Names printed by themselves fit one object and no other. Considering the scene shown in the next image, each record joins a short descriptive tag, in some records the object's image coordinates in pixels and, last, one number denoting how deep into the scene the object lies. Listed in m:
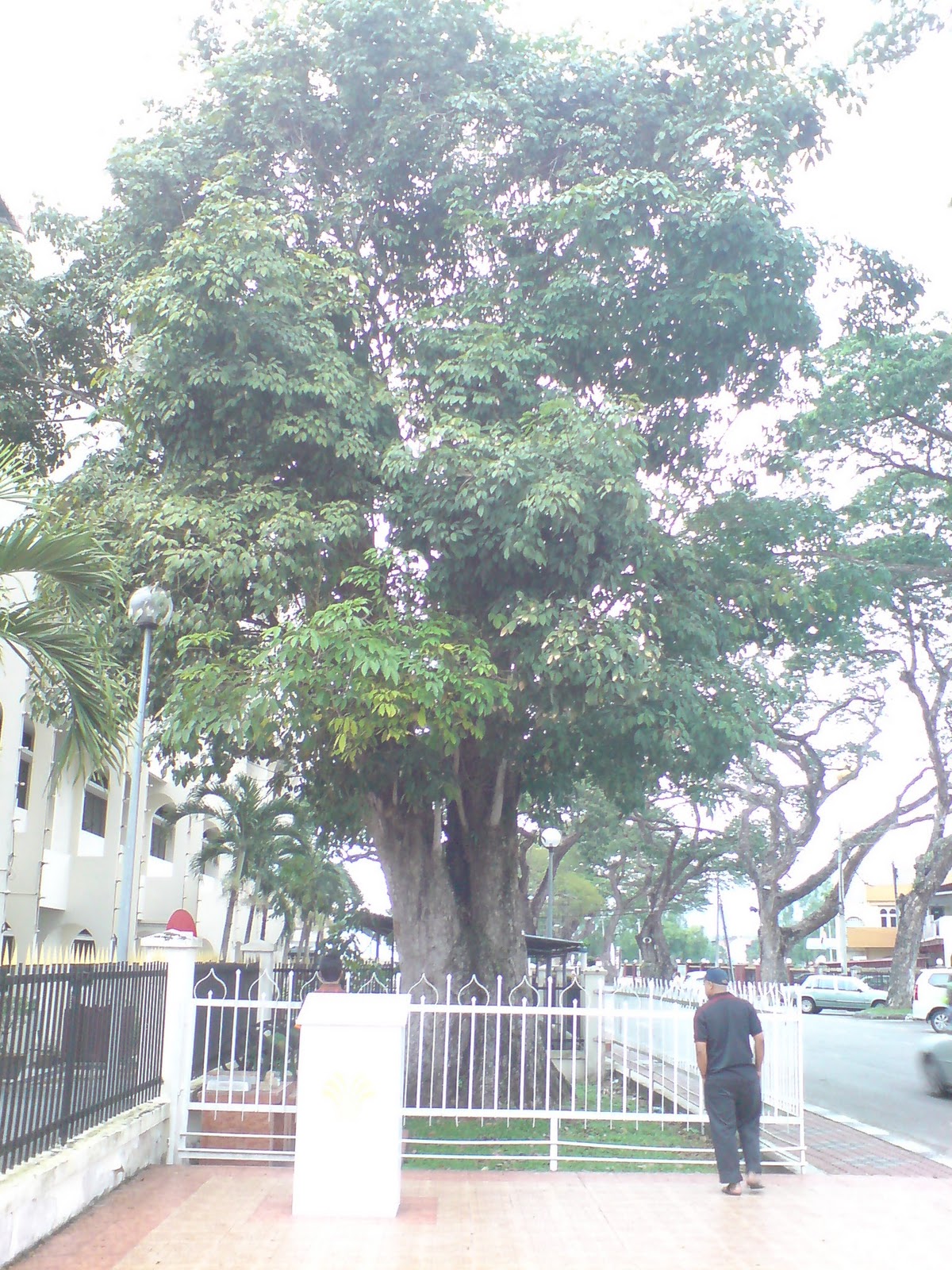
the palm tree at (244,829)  31.48
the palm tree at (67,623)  7.18
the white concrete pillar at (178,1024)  9.41
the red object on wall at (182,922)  19.11
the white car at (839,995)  44.31
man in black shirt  8.45
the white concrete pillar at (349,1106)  7.52
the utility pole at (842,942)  59.81
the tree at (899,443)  19.78
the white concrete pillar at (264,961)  11.48
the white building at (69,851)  21.51
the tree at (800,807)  31.83
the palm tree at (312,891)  34.19
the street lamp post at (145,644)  10.47
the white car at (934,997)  26.36
